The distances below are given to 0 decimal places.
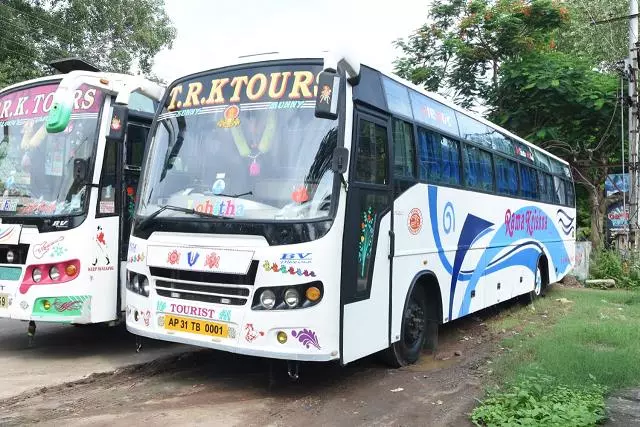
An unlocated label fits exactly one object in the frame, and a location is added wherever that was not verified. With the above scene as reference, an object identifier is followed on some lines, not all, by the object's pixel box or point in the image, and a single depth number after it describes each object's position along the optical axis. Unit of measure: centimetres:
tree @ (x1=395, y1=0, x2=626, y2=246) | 1614
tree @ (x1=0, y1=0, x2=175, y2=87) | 1714
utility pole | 1533
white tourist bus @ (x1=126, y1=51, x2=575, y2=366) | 479
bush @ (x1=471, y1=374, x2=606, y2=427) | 445
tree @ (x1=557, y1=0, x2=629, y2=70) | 2153
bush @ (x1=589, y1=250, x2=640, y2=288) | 1533
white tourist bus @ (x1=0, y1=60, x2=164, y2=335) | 606
